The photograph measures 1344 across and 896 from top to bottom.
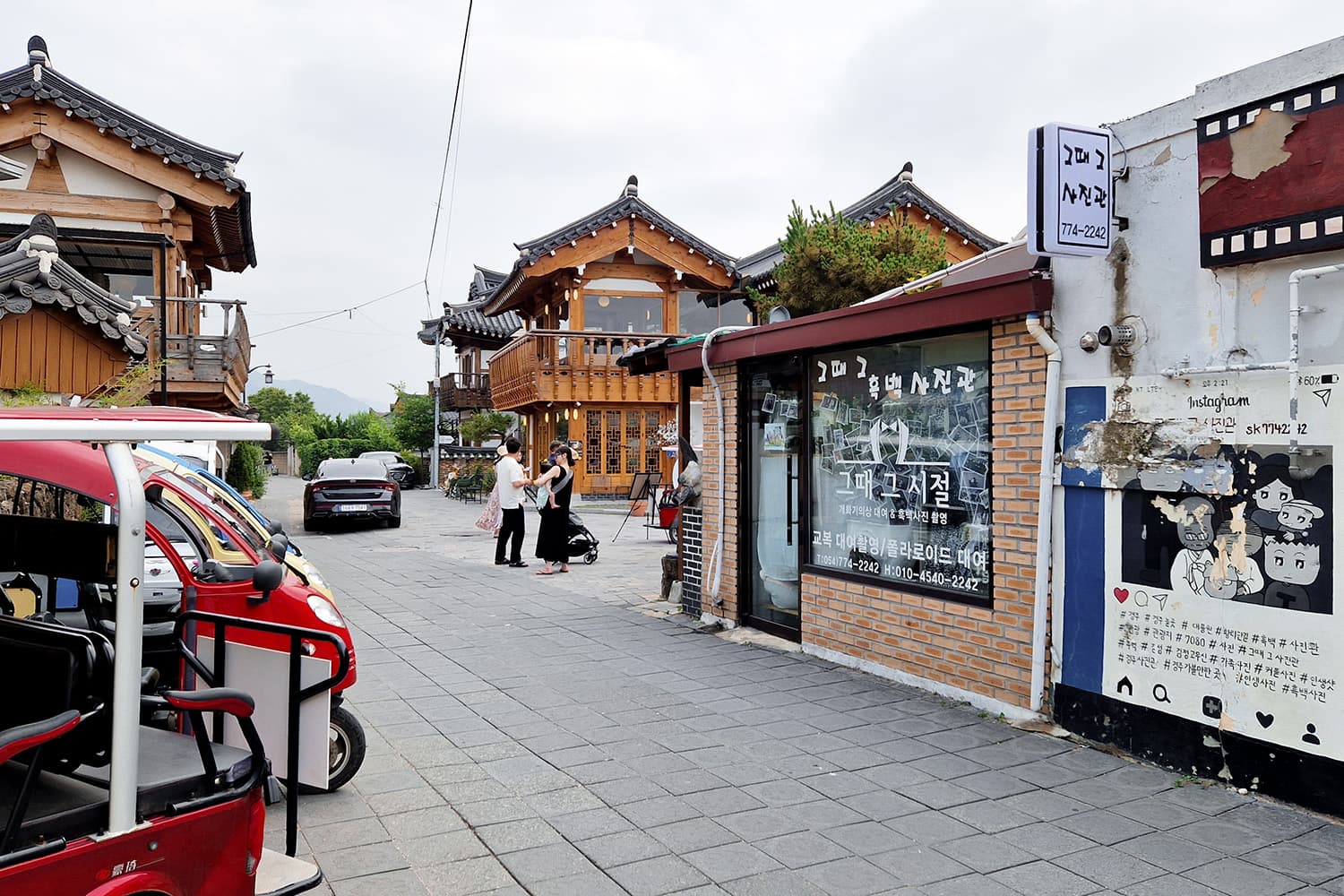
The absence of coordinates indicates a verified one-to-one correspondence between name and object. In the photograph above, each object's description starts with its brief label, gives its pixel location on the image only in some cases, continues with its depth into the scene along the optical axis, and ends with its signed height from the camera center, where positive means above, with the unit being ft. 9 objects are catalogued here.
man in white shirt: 40.37 -1.86
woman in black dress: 38.99 -2.95
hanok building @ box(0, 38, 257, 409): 48.19 +14.19
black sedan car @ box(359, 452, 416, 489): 115.74 -1.85
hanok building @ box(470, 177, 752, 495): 81.71 +11.90
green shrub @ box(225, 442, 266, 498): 68.97 -1.30
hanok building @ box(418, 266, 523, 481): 120.06 +14.41
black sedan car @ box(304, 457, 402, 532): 60.59 -2.84
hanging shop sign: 15.20 +4.30
